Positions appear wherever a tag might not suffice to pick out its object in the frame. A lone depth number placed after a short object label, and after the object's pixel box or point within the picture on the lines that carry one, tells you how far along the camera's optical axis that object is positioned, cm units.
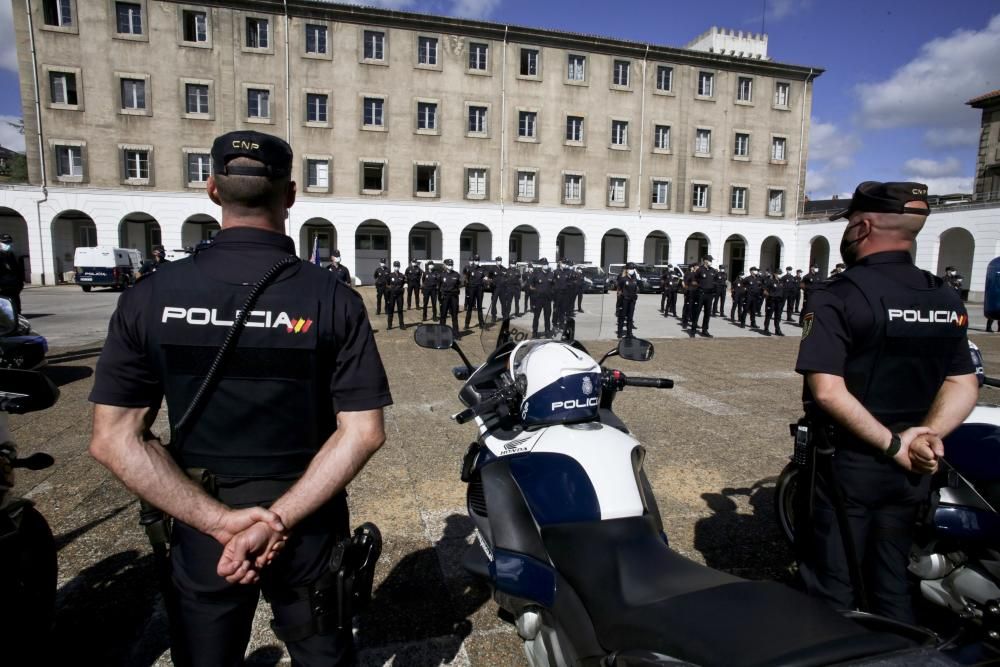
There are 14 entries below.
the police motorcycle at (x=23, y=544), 196
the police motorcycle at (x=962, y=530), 237
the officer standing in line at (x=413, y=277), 1638
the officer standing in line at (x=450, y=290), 1388
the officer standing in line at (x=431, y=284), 1461
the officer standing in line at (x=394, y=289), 1402
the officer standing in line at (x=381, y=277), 1457
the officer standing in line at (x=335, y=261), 1289
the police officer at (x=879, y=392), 212
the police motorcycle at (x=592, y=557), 114
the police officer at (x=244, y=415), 151
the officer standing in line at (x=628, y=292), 1356
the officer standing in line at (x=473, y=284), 1450
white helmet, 213
